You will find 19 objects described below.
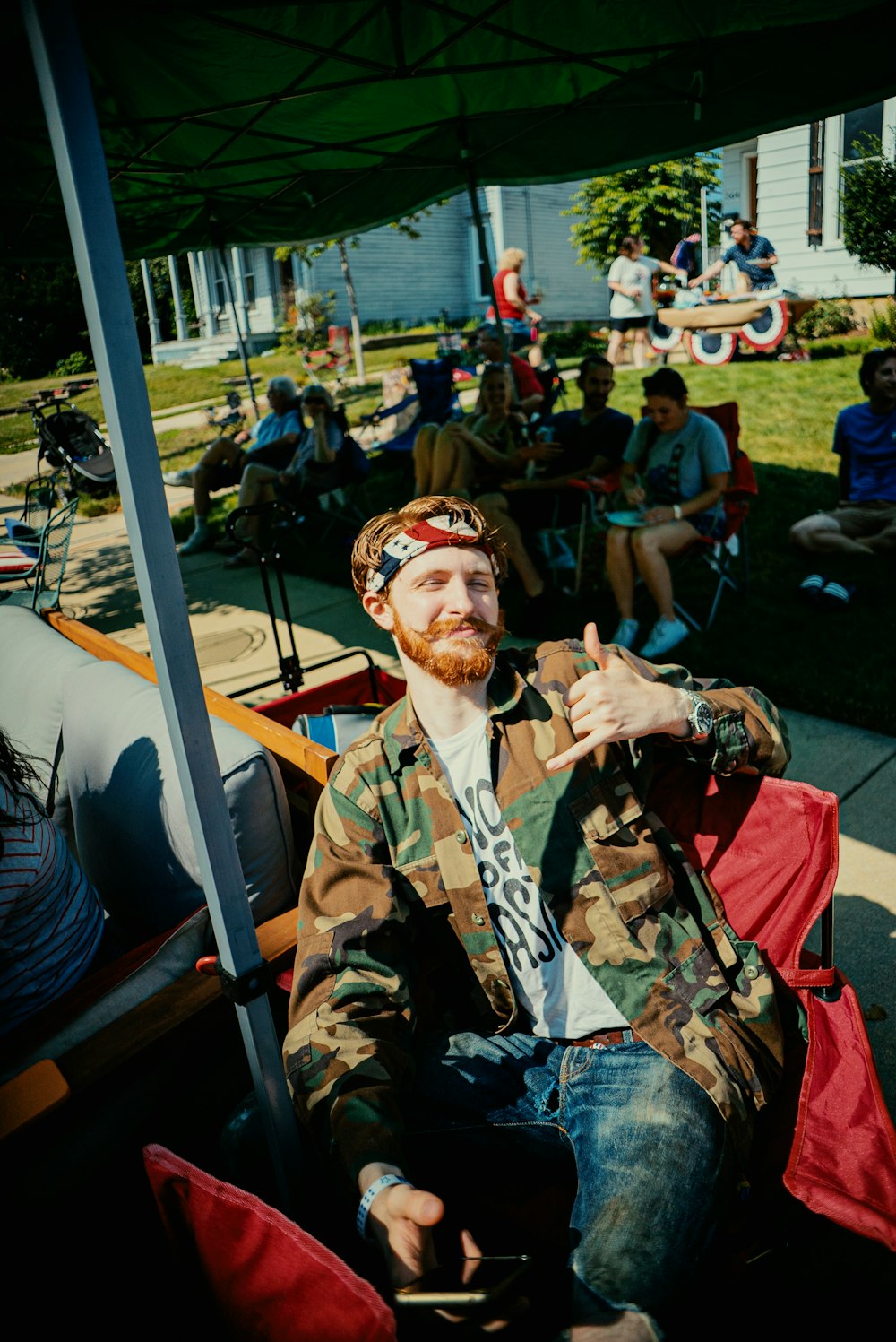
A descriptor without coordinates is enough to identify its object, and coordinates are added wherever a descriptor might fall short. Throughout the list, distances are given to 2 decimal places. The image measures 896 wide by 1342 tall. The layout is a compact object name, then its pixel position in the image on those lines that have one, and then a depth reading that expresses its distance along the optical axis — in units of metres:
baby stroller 7.88
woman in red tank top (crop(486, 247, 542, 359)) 9.53
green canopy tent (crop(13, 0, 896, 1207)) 1.10
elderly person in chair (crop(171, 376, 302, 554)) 8.05
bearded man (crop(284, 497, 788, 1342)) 1.46
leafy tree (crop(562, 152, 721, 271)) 20.12
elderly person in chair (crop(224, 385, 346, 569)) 7.41
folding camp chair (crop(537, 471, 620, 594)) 5.49
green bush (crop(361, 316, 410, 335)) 22.06
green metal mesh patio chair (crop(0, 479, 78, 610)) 5.60
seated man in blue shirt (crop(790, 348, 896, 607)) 5.17
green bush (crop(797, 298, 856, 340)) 12.92
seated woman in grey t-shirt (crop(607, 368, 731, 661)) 4.69
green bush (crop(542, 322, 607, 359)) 16.86
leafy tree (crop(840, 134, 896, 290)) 12.17
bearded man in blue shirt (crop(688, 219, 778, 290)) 12.51
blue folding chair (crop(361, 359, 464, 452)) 8.73
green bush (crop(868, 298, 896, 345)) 11.13
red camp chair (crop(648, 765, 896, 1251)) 1.34
